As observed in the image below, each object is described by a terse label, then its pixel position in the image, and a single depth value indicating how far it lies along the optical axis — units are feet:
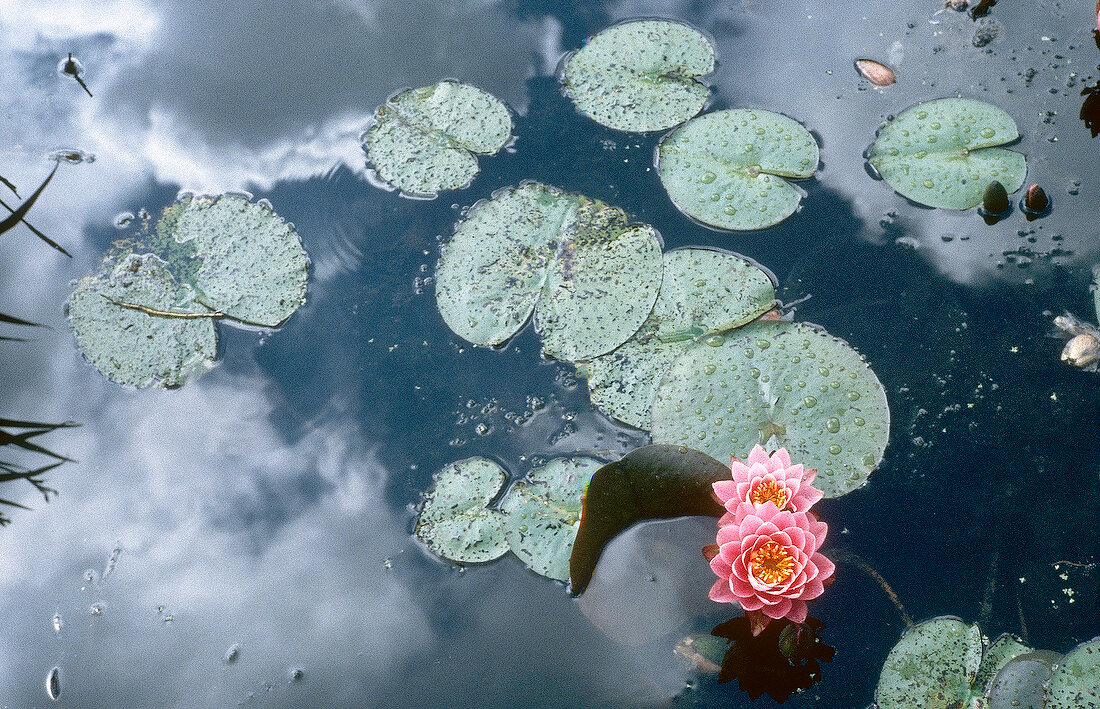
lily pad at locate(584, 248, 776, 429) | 7.46
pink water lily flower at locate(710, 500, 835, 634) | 5.69
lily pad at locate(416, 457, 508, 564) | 6.99
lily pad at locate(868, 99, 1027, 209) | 8.29
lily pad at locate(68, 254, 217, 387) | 8.30
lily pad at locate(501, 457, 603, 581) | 6.82
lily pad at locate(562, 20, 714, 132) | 9.23
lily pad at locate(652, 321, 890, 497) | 6.81
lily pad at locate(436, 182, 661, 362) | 7.78
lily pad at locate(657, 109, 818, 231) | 8.37
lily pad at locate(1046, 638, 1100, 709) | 5.70
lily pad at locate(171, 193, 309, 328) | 8.46
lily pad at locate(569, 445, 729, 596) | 6.40
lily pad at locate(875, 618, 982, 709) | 5.96
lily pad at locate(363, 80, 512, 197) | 9.07
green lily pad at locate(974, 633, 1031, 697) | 6.00
